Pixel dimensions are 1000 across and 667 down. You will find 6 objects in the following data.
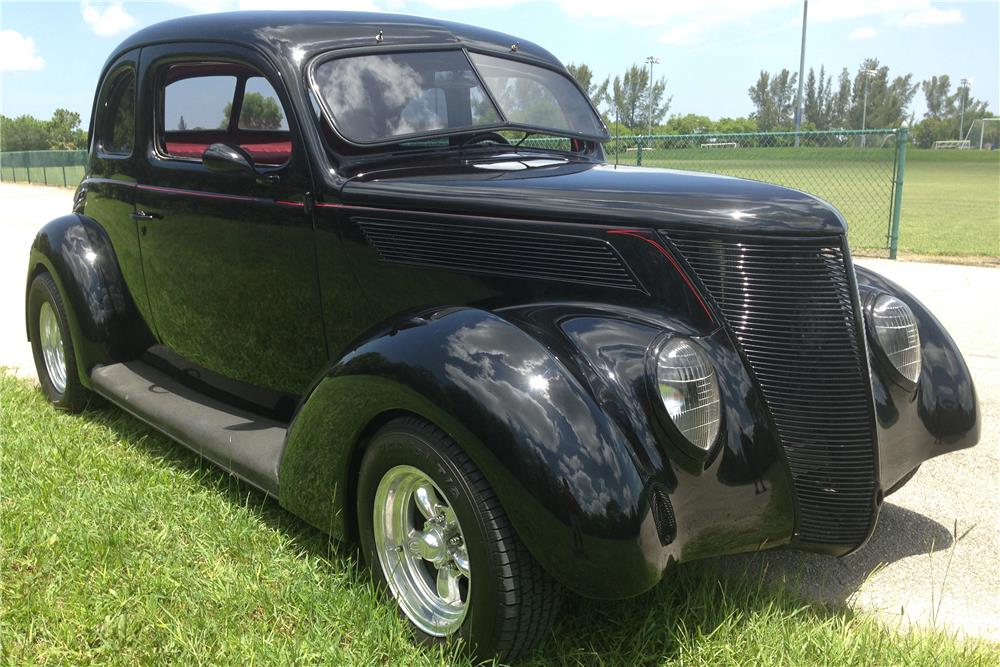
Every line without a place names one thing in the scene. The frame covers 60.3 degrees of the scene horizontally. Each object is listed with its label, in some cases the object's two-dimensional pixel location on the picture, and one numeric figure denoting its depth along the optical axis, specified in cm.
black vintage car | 223
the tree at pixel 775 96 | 8838
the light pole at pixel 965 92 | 10332
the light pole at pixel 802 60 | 4794
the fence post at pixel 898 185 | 979
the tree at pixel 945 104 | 10512
